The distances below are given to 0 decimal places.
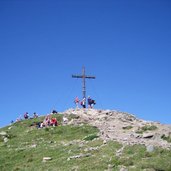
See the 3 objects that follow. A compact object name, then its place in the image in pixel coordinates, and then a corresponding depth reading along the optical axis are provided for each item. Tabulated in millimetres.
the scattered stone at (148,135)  28414
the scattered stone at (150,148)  20684
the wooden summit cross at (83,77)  46781
